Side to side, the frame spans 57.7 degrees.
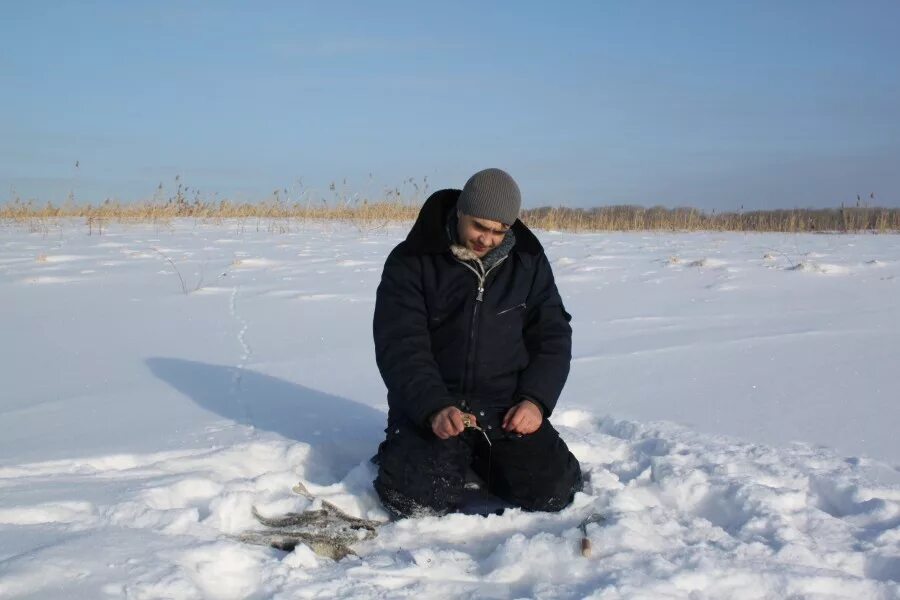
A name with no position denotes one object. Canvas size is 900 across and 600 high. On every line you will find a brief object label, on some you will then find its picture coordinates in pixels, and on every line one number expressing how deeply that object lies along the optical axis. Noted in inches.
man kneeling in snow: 89.3
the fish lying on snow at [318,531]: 77.4
